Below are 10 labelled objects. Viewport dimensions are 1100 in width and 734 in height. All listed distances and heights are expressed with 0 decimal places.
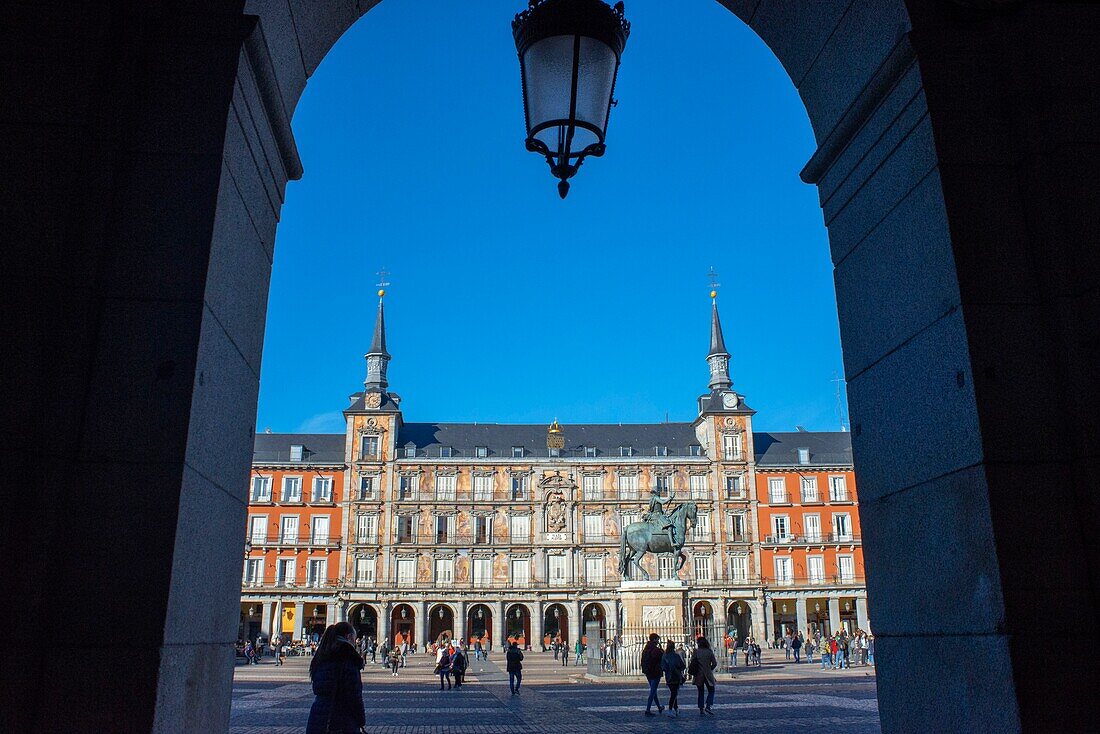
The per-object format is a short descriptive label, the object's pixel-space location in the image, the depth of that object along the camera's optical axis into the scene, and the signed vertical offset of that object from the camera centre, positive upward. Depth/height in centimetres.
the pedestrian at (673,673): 1425 -89
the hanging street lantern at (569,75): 351 +218
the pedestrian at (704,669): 1447 -84
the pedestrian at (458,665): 2328 -122
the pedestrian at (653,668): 1452 -82
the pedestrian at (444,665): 2306 -119
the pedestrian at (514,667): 2072 -111
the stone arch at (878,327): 296 +108
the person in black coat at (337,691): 477 -38
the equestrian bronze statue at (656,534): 2423 +235
